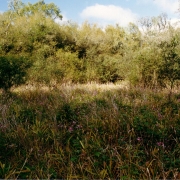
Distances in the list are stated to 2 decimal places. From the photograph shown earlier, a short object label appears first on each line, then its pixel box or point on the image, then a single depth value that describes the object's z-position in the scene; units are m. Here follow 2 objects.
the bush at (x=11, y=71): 8.34
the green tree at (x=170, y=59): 9.31
